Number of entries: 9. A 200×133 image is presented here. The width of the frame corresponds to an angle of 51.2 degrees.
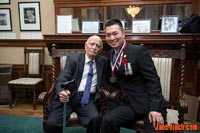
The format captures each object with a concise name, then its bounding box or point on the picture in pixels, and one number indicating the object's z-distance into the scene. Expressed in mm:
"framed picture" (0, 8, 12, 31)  3889
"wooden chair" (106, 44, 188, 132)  2064
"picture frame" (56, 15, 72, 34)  3111
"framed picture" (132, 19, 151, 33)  2910
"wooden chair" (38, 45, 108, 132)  1830
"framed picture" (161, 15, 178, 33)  2824
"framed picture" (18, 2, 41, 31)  3771
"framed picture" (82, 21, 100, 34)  3037
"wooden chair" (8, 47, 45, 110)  3432
